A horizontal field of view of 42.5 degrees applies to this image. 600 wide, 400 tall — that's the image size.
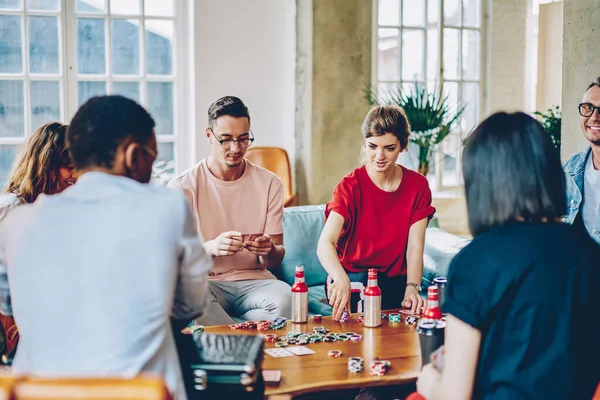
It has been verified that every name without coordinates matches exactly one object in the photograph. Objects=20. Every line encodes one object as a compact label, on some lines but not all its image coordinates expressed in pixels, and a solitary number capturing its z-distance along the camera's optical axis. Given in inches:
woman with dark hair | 68.7
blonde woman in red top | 136.6
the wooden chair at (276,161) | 243.3
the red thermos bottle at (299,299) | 117.9
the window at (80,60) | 238.8
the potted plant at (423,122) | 241.6
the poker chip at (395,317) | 119.8
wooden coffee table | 92.2
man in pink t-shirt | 142.9
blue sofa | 171.8
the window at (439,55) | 275.4
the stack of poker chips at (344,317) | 121.7
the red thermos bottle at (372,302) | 115.8
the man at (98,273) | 66.6
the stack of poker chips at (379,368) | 94.2
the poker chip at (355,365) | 95.4
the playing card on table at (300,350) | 103.0
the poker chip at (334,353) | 101.6
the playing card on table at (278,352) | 102.1
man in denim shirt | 130.1
